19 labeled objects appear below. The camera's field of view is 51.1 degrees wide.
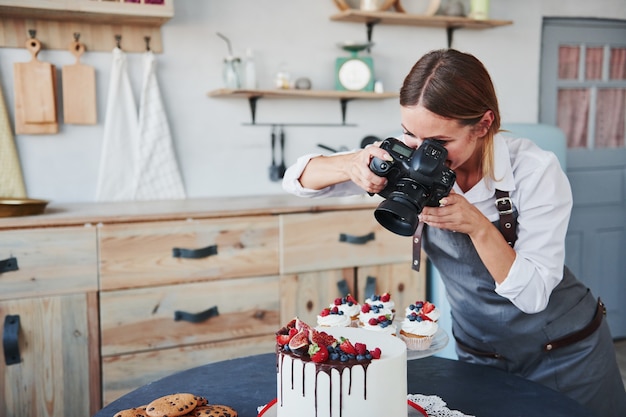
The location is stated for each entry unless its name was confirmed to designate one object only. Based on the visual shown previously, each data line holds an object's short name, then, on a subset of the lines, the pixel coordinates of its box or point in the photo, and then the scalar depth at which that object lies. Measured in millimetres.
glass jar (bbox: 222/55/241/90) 2979
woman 1389
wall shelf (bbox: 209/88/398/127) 2967
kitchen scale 3219
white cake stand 1368
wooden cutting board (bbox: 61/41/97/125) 2805
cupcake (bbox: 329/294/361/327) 1610
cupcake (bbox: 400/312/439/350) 1471
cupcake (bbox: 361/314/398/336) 1509
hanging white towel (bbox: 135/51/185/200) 2932
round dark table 1267
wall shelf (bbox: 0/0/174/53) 2596
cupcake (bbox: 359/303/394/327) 1549
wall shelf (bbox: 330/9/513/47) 3166
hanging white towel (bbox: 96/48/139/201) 2879
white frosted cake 1075
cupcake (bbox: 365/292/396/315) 1619
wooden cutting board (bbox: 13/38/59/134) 2727
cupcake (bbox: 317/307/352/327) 1553
